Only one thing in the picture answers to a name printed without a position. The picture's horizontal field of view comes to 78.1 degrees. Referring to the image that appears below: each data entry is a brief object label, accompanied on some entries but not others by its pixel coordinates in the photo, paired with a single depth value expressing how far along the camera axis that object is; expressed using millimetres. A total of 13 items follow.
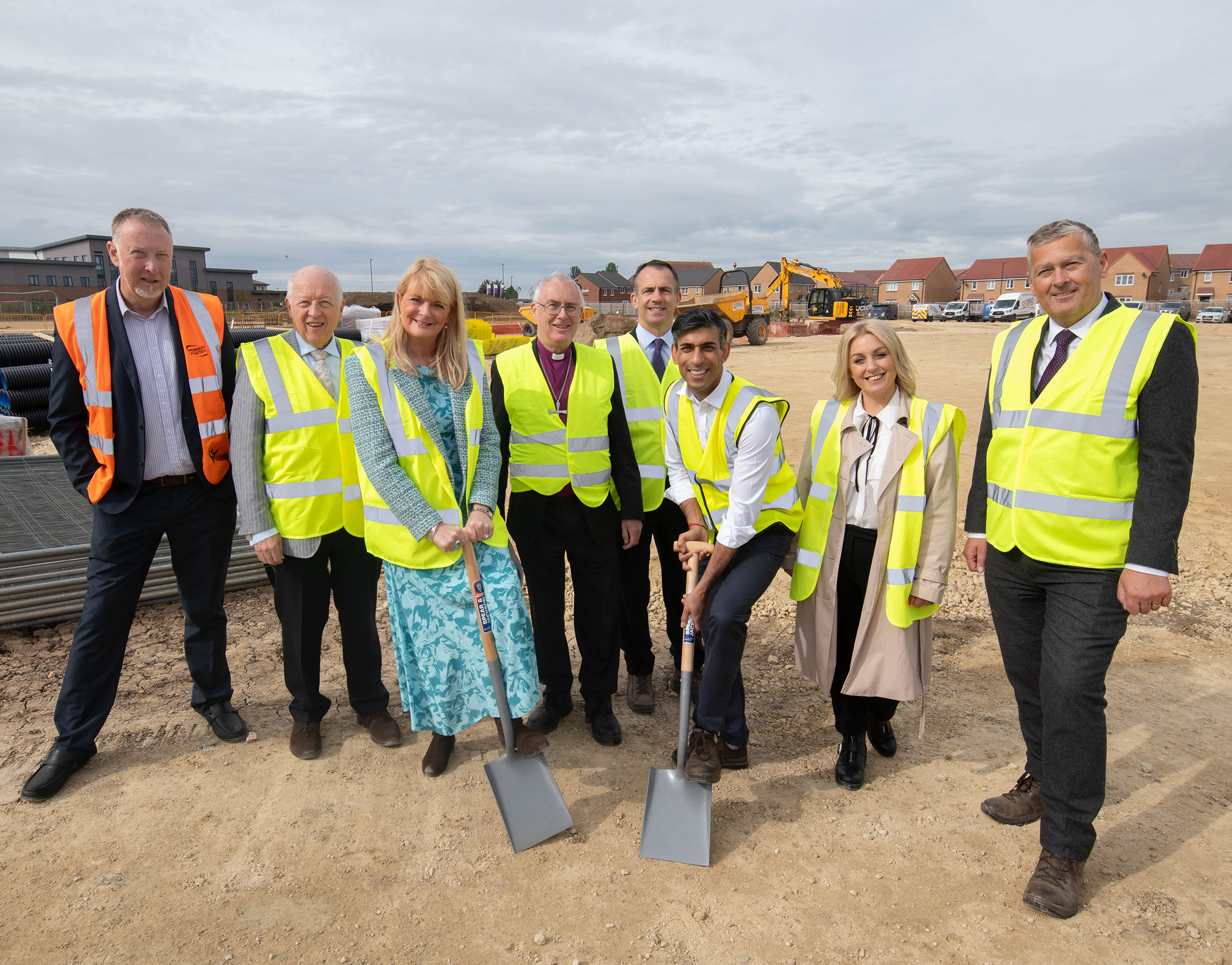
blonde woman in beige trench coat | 3006
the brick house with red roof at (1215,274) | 71875
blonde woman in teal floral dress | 2949
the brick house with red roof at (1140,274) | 70188
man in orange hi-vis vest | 3078
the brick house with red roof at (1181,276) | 73938
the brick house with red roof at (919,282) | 81188
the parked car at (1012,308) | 45406
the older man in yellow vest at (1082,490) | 2350
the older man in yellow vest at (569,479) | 3373
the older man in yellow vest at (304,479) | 3174
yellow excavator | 35469
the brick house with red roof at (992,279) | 79562
